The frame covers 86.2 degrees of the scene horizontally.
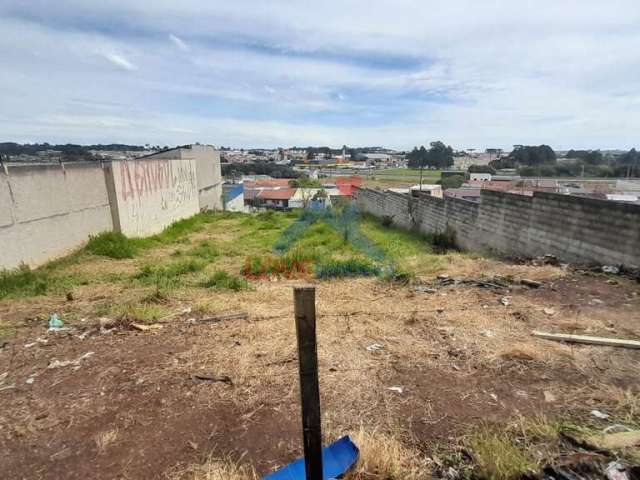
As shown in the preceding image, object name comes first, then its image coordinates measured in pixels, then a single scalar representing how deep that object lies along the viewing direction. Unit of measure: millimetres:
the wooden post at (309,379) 1420
